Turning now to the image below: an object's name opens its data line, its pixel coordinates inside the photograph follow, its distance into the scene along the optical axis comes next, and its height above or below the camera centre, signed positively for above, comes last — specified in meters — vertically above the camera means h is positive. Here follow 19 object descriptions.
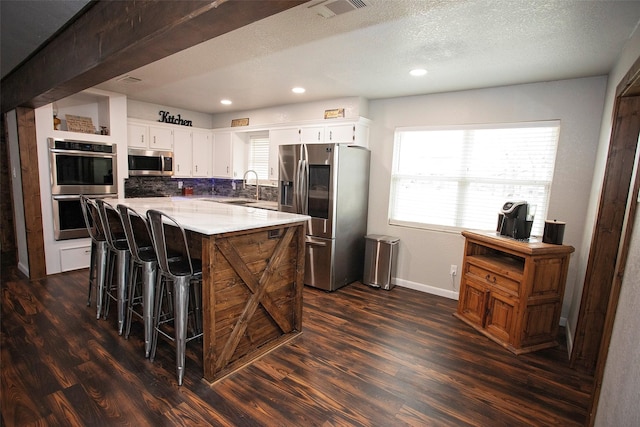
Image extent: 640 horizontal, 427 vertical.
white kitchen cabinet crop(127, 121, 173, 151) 4.82 +0.50
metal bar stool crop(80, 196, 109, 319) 2.93 -0.80
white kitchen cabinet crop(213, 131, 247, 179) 5.62 +0.30
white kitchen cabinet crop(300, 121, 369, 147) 4.08 +0.59
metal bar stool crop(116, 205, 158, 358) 2.33 -0.77
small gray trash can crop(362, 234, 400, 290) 3.98 -1.05
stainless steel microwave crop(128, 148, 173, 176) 4.84 +0.09
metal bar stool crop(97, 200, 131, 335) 2.67 -0.82
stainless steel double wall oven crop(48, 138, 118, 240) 3.95 -0.17
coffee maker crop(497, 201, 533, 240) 2.88 -0.31
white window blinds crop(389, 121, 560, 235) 3.31 +0.13
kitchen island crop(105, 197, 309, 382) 2.10 -0.80
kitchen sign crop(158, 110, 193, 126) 5.30 +0.86
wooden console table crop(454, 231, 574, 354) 2.62 -0.95
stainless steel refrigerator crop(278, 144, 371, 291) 3.79 -0.30
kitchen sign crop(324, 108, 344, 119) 4.25 +0.88
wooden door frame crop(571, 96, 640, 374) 2.22 -0.23
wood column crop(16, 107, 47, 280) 3.66 -0.34
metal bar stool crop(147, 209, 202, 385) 2.04 -0.74
